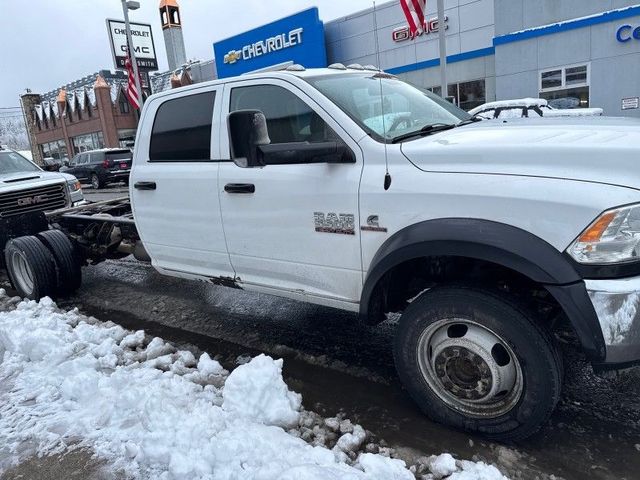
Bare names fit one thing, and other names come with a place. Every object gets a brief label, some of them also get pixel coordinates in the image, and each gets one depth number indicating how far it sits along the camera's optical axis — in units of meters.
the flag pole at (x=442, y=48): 10.55
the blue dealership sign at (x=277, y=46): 22.75
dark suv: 22.36
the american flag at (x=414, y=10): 10.22
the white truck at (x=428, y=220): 2.32
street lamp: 19.25
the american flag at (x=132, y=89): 19.41
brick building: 44.26
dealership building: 16.06
